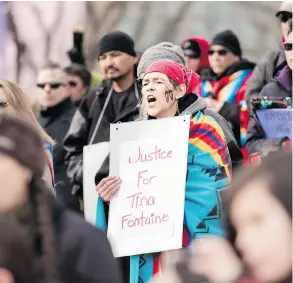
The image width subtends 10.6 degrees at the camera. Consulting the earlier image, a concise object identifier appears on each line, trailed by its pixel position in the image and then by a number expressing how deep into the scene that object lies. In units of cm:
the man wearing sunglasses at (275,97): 886
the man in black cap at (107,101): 1087
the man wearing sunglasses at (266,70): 1055
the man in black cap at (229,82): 1062
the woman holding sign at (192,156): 780
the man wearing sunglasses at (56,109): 1204
